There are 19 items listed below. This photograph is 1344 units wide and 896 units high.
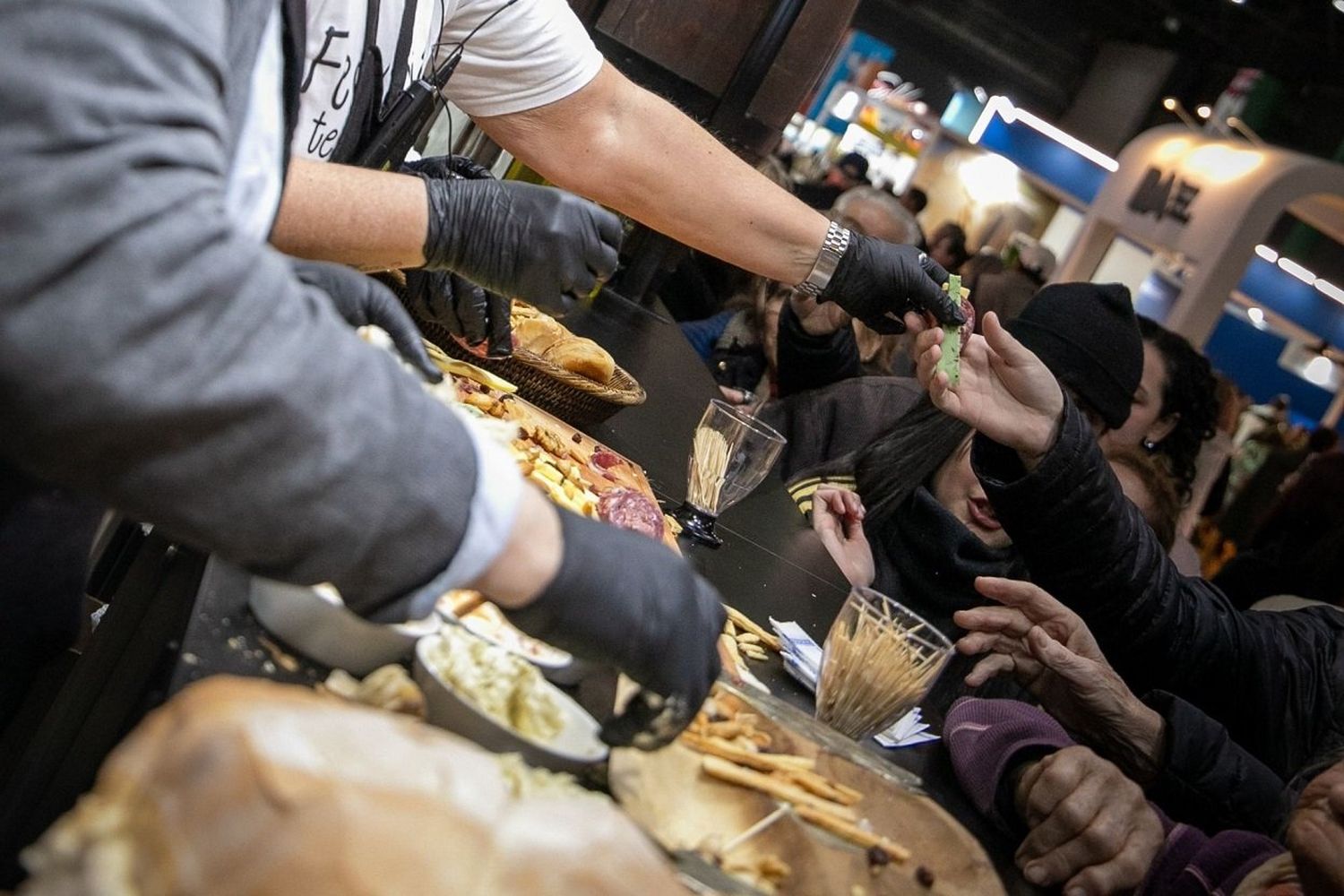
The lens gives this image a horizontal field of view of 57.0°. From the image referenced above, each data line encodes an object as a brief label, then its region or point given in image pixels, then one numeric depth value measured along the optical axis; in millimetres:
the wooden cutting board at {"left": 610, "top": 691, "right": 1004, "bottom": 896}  1089
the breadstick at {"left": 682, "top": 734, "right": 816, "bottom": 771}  1199
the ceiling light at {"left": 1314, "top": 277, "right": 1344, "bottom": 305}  14367
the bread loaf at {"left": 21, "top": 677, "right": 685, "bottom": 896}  691
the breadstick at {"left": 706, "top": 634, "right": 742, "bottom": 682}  1596
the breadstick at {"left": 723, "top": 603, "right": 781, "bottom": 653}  1868
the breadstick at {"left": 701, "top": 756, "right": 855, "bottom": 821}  1171
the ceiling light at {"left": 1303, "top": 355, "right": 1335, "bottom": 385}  14469
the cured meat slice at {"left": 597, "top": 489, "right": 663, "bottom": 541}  1819
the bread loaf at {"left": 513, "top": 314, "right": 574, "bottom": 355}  2525
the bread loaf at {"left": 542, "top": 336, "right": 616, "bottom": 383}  2443
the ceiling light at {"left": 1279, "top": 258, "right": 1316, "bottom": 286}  14289
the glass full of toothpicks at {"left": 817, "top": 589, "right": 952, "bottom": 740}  1587
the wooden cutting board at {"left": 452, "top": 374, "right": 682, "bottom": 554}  2008
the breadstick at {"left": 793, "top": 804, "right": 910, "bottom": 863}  1188
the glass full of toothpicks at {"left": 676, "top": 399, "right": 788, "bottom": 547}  2195
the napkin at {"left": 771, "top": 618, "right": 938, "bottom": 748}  1783
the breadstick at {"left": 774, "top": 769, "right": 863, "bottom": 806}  1243
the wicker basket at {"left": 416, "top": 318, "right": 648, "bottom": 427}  2279
